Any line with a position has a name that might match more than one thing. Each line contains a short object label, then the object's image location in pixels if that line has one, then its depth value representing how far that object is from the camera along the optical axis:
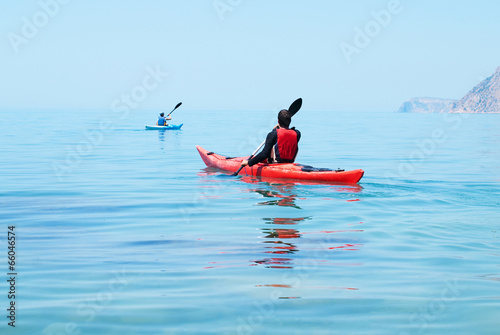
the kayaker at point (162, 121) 39.72
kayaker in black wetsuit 13.26
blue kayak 39.48
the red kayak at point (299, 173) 12.93
